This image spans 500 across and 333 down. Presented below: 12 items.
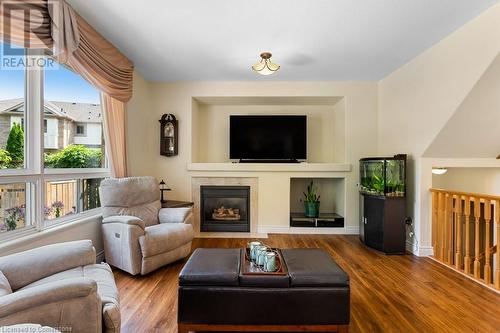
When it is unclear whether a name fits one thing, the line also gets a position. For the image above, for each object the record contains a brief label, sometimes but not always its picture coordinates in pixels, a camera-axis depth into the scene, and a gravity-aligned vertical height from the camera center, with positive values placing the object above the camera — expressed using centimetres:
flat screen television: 445 +47
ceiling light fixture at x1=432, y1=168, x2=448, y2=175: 337 -6
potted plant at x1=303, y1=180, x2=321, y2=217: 446 -71
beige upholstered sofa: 114 -69
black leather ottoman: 165 -93
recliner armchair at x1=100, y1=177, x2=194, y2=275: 258 -73
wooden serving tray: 171 -75
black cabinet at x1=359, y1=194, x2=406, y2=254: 332 -81
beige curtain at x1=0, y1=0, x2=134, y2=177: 175 +104
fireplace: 428 -86
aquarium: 332 -15
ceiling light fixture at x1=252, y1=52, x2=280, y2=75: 315 +130
